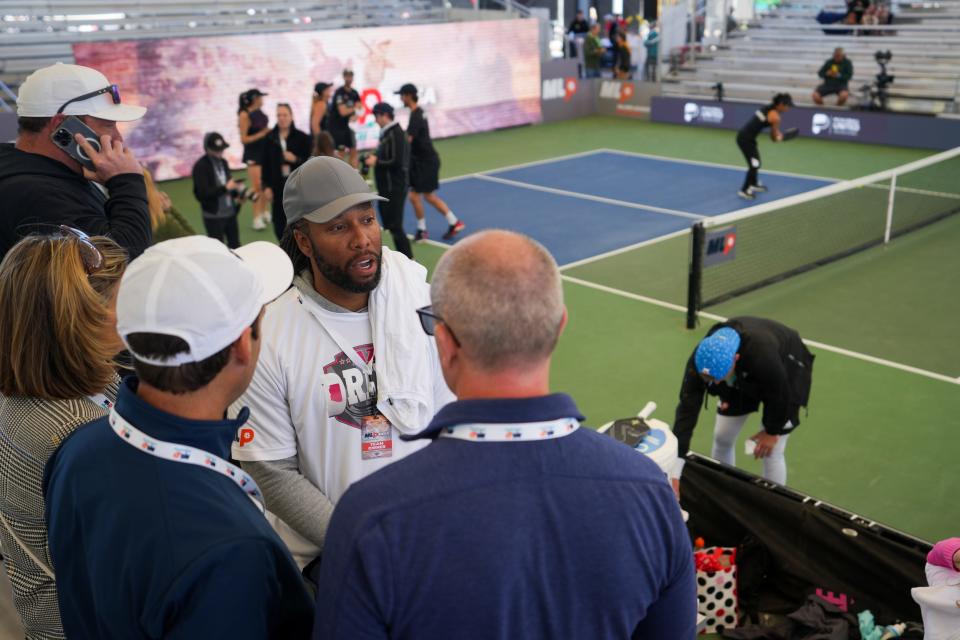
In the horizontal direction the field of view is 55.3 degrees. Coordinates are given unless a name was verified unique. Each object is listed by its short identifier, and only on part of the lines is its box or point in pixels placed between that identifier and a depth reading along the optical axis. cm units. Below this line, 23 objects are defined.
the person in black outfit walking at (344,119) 1462
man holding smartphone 410
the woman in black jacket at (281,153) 1188
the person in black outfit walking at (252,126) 1370
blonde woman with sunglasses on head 272
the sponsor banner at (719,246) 999
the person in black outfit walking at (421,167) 1290
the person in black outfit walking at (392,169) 1168
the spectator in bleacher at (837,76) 2119
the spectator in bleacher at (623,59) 2636
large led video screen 1839
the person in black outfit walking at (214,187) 1105
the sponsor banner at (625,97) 2473
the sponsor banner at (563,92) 2473
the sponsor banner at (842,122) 1919
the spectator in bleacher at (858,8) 2450
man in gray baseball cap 338
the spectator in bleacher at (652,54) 2703
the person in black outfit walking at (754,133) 1512
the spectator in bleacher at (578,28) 2950
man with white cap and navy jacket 199
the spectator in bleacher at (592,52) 2680
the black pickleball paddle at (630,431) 497
